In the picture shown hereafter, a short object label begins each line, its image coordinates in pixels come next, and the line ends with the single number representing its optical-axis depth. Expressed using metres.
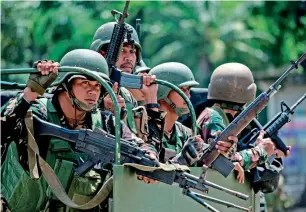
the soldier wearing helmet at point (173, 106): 17.78
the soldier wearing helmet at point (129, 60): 17.39
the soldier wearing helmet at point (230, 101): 18.33
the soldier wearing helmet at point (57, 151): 15.04
